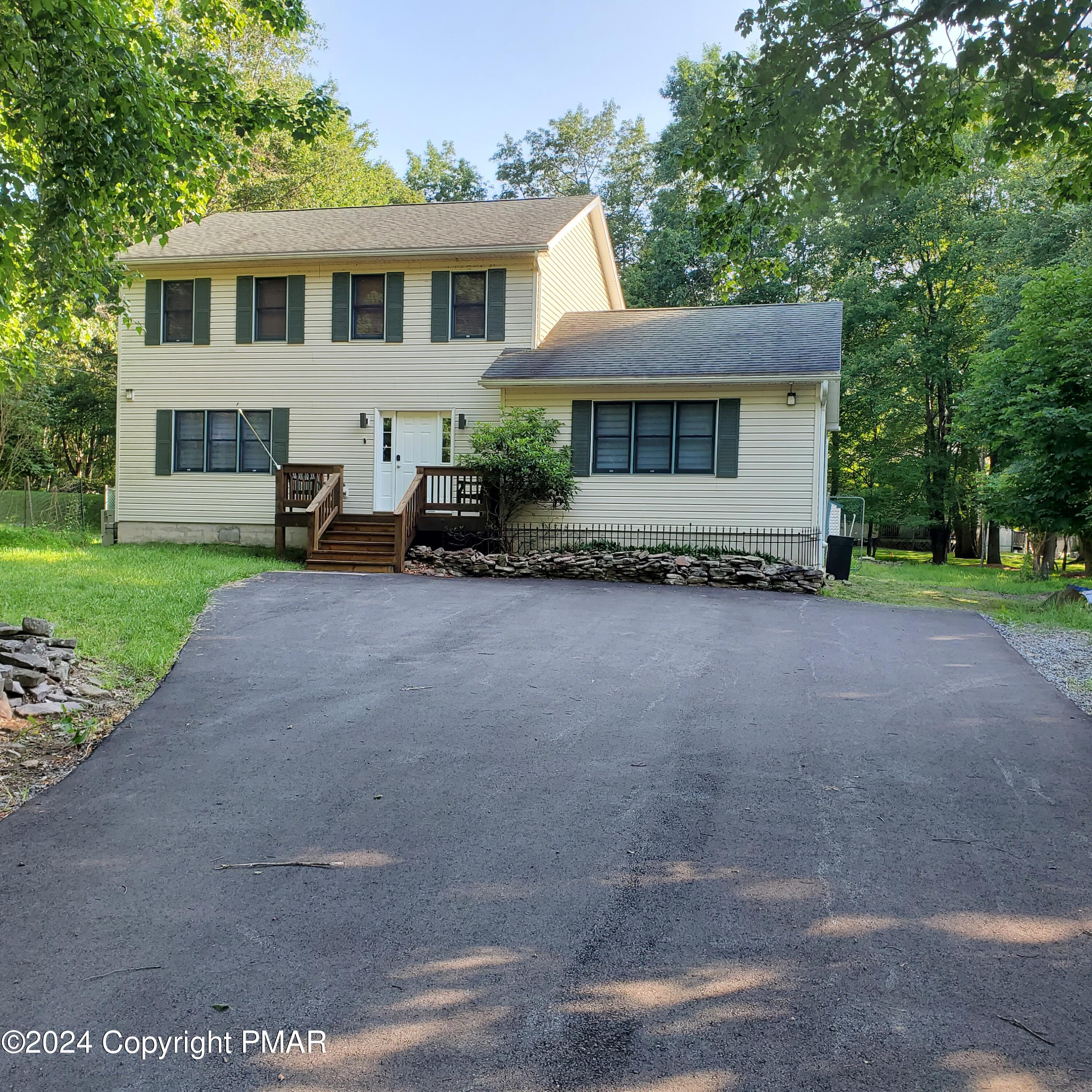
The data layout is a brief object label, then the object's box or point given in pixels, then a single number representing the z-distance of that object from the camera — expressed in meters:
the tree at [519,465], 14.57
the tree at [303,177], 28.70
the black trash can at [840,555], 15.23
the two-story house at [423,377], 14.93
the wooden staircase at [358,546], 14.10
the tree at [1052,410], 12.60
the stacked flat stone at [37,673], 5.76
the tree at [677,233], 28.61
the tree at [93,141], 6.19
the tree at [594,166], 34.62
